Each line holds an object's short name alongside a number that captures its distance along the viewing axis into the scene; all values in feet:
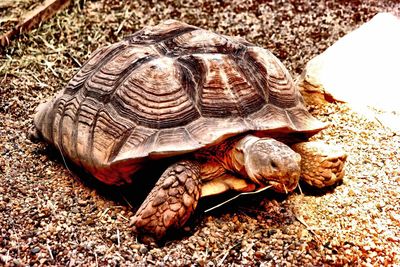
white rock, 12.79
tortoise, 8.98
